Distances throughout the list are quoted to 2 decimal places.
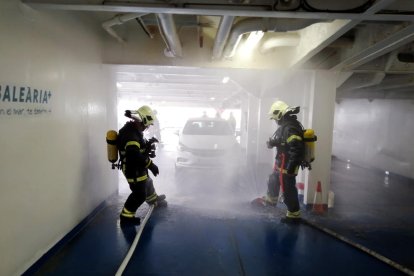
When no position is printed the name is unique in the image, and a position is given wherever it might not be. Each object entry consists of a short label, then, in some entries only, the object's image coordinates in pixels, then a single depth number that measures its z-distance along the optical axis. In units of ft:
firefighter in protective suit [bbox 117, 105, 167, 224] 12.55
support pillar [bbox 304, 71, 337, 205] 15.85
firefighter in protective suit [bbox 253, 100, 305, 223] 13.85
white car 22.65
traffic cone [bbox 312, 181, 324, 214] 16.34
